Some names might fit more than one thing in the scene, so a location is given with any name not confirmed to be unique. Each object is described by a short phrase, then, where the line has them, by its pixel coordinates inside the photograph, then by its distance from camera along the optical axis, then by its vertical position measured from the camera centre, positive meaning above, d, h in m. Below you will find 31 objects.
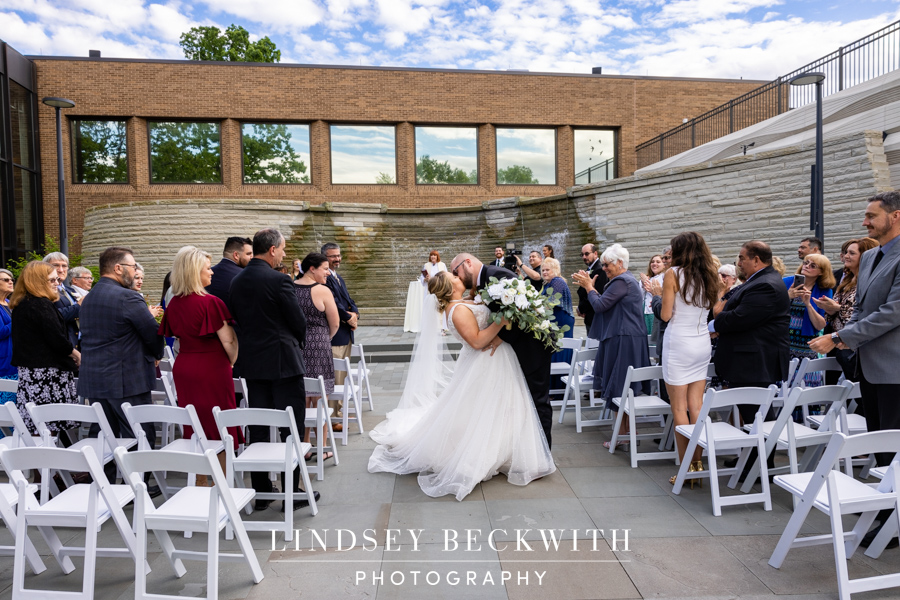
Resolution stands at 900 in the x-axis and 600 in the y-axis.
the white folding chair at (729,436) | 3.78 -1.22
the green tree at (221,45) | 31.41 +12.70
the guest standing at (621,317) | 5.40 -0.51
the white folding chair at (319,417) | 4.50 -1.28
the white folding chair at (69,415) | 3.68 -0.94
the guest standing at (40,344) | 4.53 -0.58
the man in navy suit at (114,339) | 4.16 -0.50
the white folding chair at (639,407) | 4.80 -1.25
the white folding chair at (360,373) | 6.81 -1.31
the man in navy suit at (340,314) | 6.55 -0.53
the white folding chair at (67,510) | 2.71 -1.23
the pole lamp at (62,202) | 12.50 +1.64
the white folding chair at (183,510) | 2.70 -1.22
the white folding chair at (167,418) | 3.49 -0.95
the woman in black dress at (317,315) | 5.19 -0.43
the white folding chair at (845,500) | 2.70 -1.22
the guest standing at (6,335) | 4.99 -0.56
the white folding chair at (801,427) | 3.70 -1.15
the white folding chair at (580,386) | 5.89 -1.35
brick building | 21.72 +5.84
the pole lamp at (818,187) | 9.30 +1.31
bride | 4.34 -1.23
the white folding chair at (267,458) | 3.47 -1.21
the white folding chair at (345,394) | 5.52 -1.28
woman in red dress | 3.93 -0.48
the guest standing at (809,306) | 5.05 -0.42
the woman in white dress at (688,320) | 4.25 -0.45
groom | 4.57 -0.69
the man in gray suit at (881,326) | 3.42 -0.40
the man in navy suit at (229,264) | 5.34 +0.06
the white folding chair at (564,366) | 6.62 -1.23
